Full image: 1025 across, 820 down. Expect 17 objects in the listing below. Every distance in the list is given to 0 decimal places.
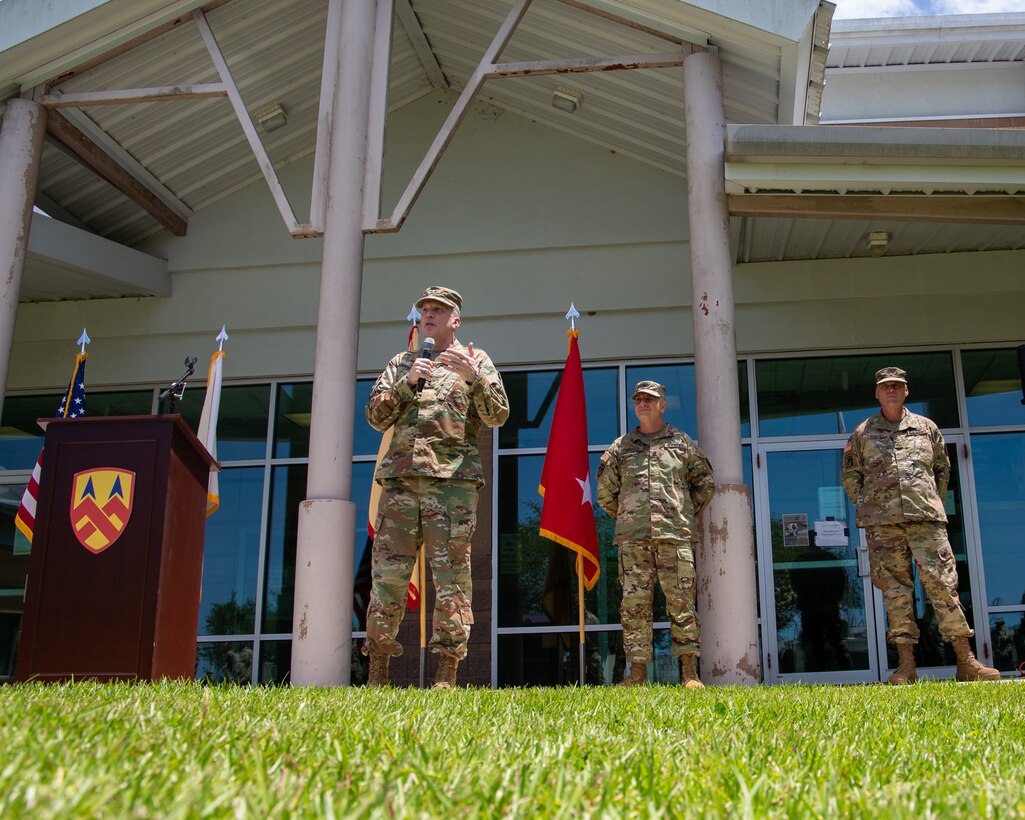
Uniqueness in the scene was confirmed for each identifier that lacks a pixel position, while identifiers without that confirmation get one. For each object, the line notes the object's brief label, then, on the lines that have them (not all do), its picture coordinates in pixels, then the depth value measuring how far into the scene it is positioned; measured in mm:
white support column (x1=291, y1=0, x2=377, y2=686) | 5930
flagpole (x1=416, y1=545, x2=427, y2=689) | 6745
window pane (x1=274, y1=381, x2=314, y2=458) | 9656
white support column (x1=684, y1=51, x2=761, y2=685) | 5855
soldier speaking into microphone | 5000
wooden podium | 4383
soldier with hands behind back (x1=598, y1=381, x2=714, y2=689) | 6176
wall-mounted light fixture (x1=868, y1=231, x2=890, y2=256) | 8719
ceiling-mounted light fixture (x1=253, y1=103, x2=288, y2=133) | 9375
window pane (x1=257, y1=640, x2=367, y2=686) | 9105
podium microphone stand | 4964
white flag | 7828
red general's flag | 7320
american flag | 7275
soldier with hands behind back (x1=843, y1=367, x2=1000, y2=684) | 6500
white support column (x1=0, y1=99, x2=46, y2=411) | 7270
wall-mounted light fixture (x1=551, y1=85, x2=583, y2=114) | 9148
